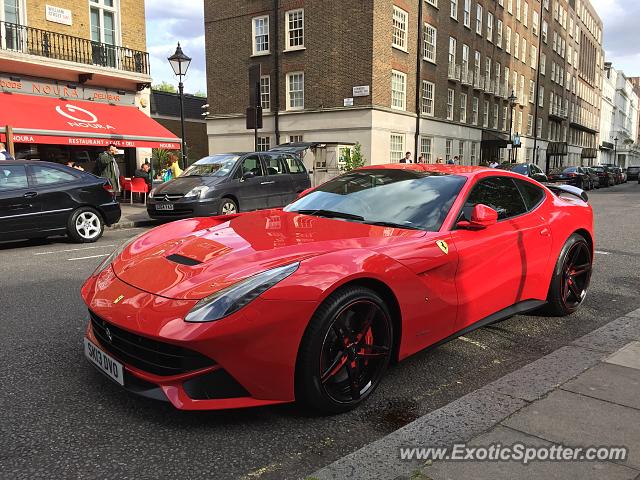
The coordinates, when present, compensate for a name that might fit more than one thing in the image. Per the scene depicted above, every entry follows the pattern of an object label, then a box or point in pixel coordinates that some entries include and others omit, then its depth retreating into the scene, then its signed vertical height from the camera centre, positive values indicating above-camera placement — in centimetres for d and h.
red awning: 1506 +110
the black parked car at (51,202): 863 -74
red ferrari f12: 254 -71
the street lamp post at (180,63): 1647 +300
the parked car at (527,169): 2177 -35
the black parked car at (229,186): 1172 -63
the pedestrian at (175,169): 1662 -31
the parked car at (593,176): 3113 -92
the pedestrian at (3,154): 1174 +10
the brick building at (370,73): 2475 +464
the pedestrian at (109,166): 1488 -21
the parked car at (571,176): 2780 -82
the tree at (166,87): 8625 +1189
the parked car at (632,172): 4896 -99
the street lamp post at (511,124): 3838 +276
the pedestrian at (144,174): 1720 -49
